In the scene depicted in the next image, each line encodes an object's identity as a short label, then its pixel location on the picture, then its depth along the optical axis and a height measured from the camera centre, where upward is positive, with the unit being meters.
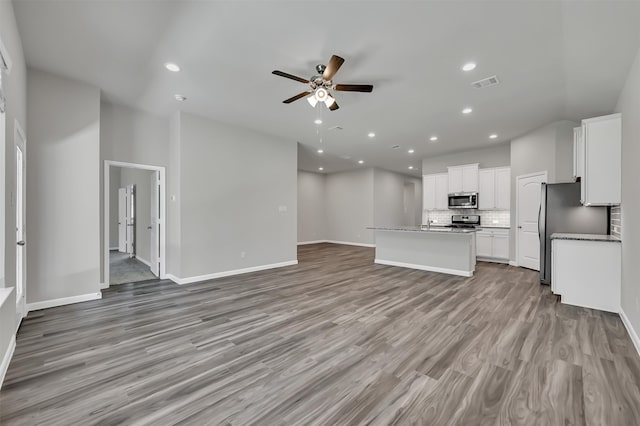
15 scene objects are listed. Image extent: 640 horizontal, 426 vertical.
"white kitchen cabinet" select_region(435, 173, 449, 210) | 8.05 +0.58
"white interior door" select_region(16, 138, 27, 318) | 3.08 -0.22
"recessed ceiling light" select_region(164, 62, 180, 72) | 3.36 +1.78
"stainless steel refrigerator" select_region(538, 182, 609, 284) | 4.47 -0.10
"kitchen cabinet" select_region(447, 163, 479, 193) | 7.45 +0.91
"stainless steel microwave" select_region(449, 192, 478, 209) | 7.41 +0.30
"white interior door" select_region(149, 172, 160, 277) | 5.34 -0.24
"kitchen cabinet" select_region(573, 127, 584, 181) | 3.75 +0.81
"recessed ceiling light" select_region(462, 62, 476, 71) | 3.27 +1.73
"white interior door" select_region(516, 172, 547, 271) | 5.86 -0.18
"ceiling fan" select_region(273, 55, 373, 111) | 3.15 +1.49
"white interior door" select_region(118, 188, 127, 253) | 8.35 -0.27
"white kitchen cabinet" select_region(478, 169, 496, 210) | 7.20 +0.58
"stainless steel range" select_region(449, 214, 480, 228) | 7.57 -0.28
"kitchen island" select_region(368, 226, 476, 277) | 5.48 -0.83
